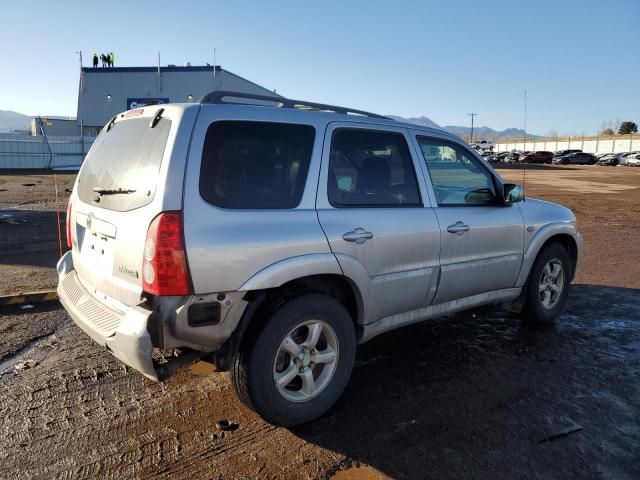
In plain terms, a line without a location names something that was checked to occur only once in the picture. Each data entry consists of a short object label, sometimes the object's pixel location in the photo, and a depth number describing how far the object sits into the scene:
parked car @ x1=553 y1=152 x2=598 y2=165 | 61.84
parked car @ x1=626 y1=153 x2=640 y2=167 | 55.88
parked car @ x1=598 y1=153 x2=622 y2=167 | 59.79
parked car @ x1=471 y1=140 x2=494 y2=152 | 89.95
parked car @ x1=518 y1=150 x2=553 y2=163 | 64.56
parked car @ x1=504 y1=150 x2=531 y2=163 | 69.69
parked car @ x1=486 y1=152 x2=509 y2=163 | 64.88
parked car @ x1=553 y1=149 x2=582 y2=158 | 64.82
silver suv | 2.79
